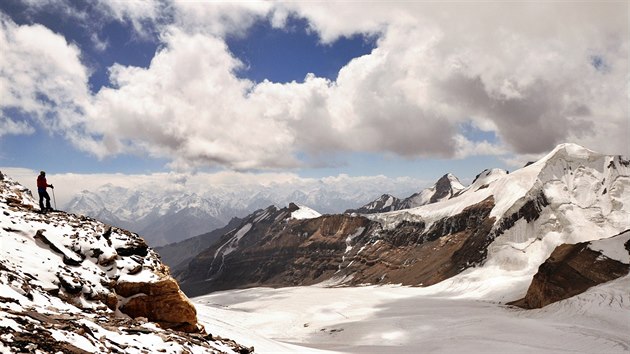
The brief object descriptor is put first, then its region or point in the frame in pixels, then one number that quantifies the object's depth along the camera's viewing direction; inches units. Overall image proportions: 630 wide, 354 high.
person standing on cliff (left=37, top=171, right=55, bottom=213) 1328.7
